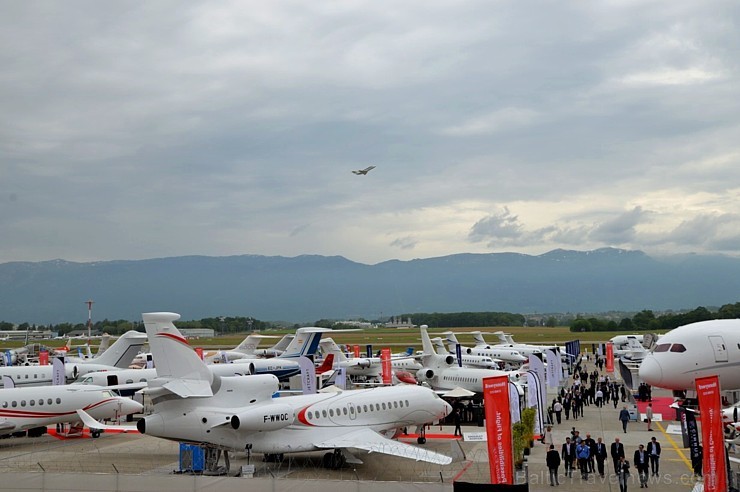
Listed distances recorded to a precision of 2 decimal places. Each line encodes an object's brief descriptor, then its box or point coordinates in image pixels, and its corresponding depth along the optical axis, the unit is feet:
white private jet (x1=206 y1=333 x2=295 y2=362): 255.09
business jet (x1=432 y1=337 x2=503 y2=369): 208.64
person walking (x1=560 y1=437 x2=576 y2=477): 77.92
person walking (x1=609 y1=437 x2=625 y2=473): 72.62
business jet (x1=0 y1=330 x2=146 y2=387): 142.72
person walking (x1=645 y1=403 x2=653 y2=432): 112.41
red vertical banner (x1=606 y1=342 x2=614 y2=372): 200.58
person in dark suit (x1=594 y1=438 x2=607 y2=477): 76.13
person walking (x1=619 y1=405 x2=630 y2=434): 106.73
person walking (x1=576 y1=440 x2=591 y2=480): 75.72
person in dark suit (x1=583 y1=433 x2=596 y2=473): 76.84
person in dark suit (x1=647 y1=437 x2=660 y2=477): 75.36
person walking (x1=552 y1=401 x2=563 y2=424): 118.93
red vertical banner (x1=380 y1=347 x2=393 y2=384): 164.14
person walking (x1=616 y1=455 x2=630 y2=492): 69.00
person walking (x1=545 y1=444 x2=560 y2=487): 73.20
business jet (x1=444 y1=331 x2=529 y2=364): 249.75
